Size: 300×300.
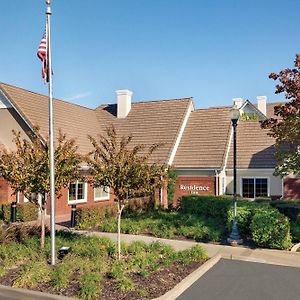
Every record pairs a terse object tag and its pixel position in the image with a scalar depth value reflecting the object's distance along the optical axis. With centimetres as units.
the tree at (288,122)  1251
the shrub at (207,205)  1712
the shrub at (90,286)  766
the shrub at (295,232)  1325
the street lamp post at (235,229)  1289
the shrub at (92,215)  1612
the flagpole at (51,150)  973
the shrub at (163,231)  1417
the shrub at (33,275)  841
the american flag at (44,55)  1009
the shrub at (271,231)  1176
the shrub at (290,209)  1585
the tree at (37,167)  1096
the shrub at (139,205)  2056
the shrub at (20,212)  1783
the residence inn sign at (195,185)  2412
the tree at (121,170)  1037
